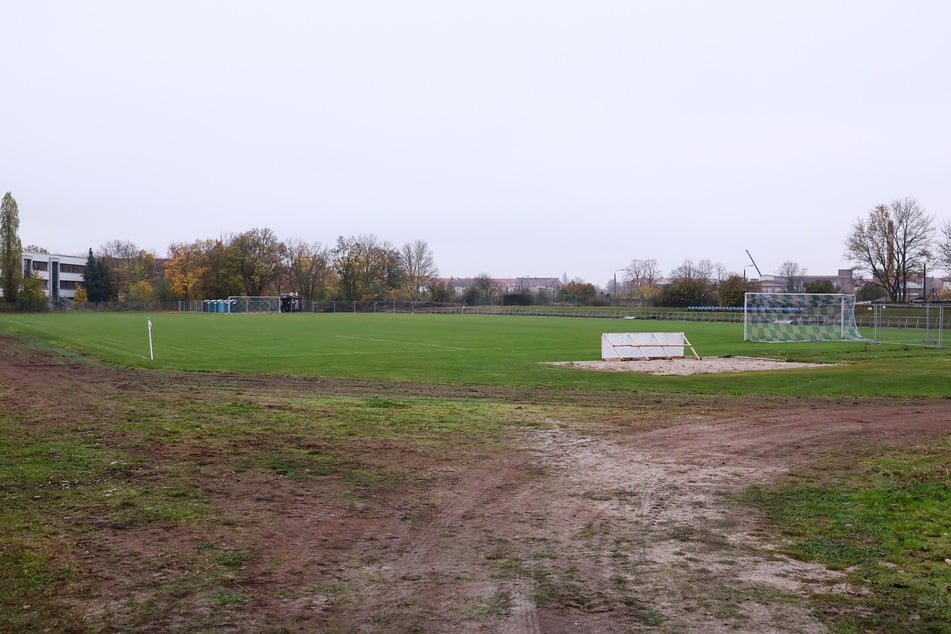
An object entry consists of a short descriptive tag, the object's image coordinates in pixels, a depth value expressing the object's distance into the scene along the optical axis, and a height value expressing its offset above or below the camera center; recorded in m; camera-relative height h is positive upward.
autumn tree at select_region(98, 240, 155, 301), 146.25 +5.08
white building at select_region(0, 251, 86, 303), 146.43 +5.56
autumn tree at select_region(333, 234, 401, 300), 143.00 +5.67
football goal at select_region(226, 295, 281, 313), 126.13 -0.54
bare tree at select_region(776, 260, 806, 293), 123.69 +4.66
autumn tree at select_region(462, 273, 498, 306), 139.75 +1.14
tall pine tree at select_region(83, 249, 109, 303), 143.50 +3.19
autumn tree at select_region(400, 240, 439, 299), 155.12 +6.47
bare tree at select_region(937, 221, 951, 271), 85.38 +5.12
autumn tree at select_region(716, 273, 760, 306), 97.31 +1.55
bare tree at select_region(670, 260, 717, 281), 172.38 +6.62
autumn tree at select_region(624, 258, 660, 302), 187.62 +5.97
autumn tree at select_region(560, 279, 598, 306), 140.75 +1.40
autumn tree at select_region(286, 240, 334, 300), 146.00 +5.44
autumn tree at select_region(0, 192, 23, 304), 109.94 +6.94
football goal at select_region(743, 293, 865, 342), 48.91 -1.03
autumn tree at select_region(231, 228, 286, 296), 138.00 +7.25
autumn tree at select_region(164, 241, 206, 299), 137.62 +4.87
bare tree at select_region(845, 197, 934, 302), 88.67 +6.37
